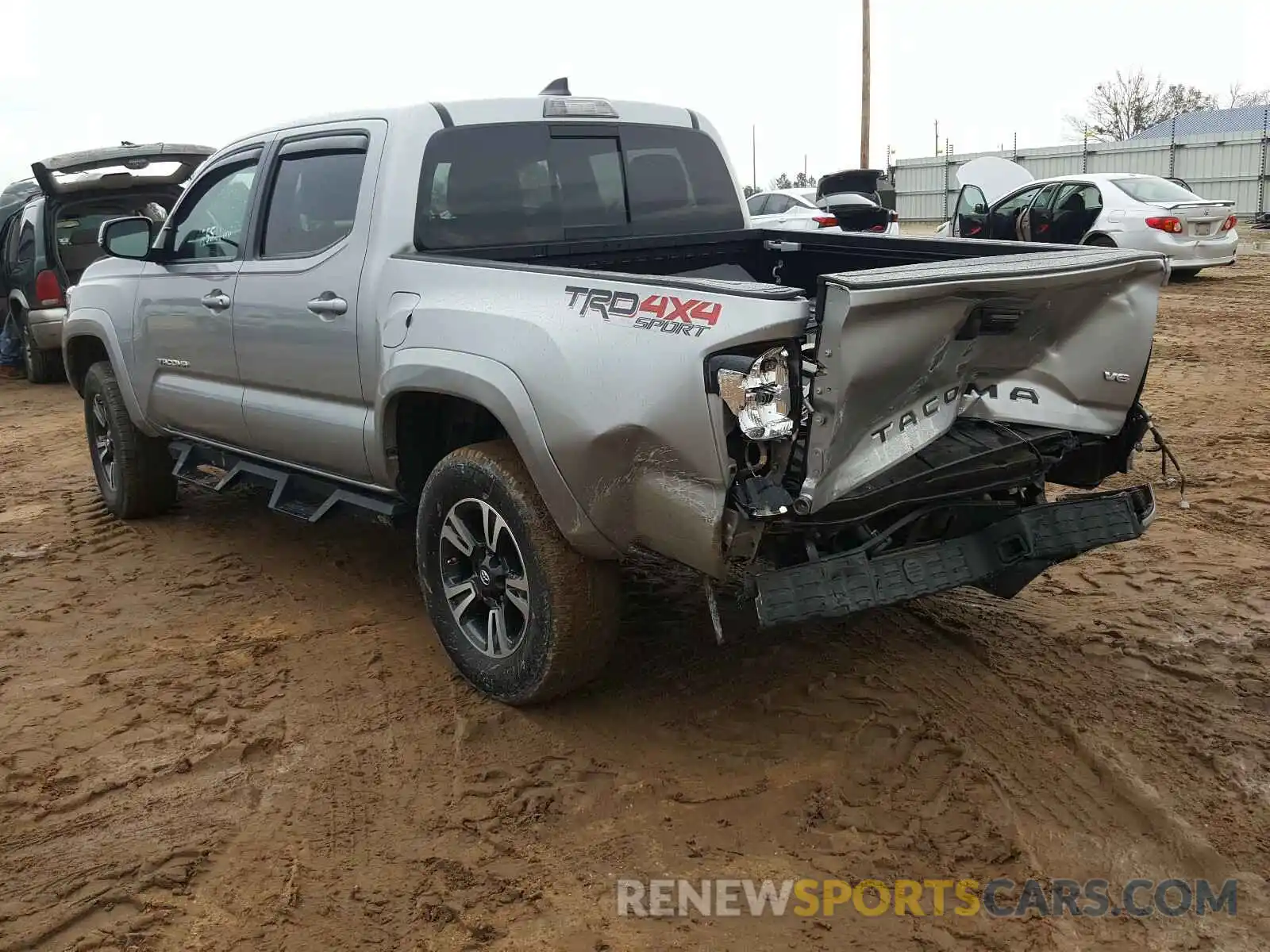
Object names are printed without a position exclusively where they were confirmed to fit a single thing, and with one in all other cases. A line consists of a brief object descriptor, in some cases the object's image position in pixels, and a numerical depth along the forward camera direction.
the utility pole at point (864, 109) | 27.95
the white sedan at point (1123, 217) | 14.43
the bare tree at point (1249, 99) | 53.59
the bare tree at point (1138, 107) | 52.38
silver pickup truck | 3.15
